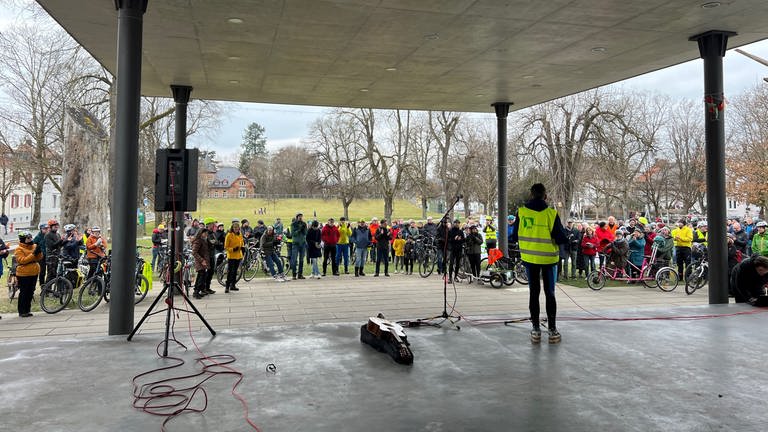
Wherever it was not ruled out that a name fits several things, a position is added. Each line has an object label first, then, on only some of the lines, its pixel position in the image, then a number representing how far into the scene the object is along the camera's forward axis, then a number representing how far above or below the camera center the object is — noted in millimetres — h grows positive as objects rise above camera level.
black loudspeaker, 6098 +608
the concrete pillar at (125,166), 6094 +753
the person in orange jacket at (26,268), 8273 -669
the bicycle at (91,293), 9059 -1197
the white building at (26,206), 53500 +2473
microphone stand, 6789 -1295
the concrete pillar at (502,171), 13219 +1569
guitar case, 5006 -1168
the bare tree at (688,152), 35938 +5722
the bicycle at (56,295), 8805 -1183
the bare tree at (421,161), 36969 +5106
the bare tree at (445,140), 35031 +6401
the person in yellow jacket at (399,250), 15711 -633
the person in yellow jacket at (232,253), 11477 -555
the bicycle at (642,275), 11859 -1069
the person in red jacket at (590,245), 13602 -379
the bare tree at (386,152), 36469 +5738
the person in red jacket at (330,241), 14203 -330
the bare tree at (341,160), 37469 +5186
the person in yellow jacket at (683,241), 13508 -254
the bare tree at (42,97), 19875 +6216
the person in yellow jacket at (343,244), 14680 -429
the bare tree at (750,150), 27828 +4790
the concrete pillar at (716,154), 8039 +1247
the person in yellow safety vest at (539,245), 5855 -172
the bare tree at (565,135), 26484 +5085
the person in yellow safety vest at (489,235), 15538 -150
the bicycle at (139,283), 9750 -1057
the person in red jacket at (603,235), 13375 -119
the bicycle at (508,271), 12281 -1000
